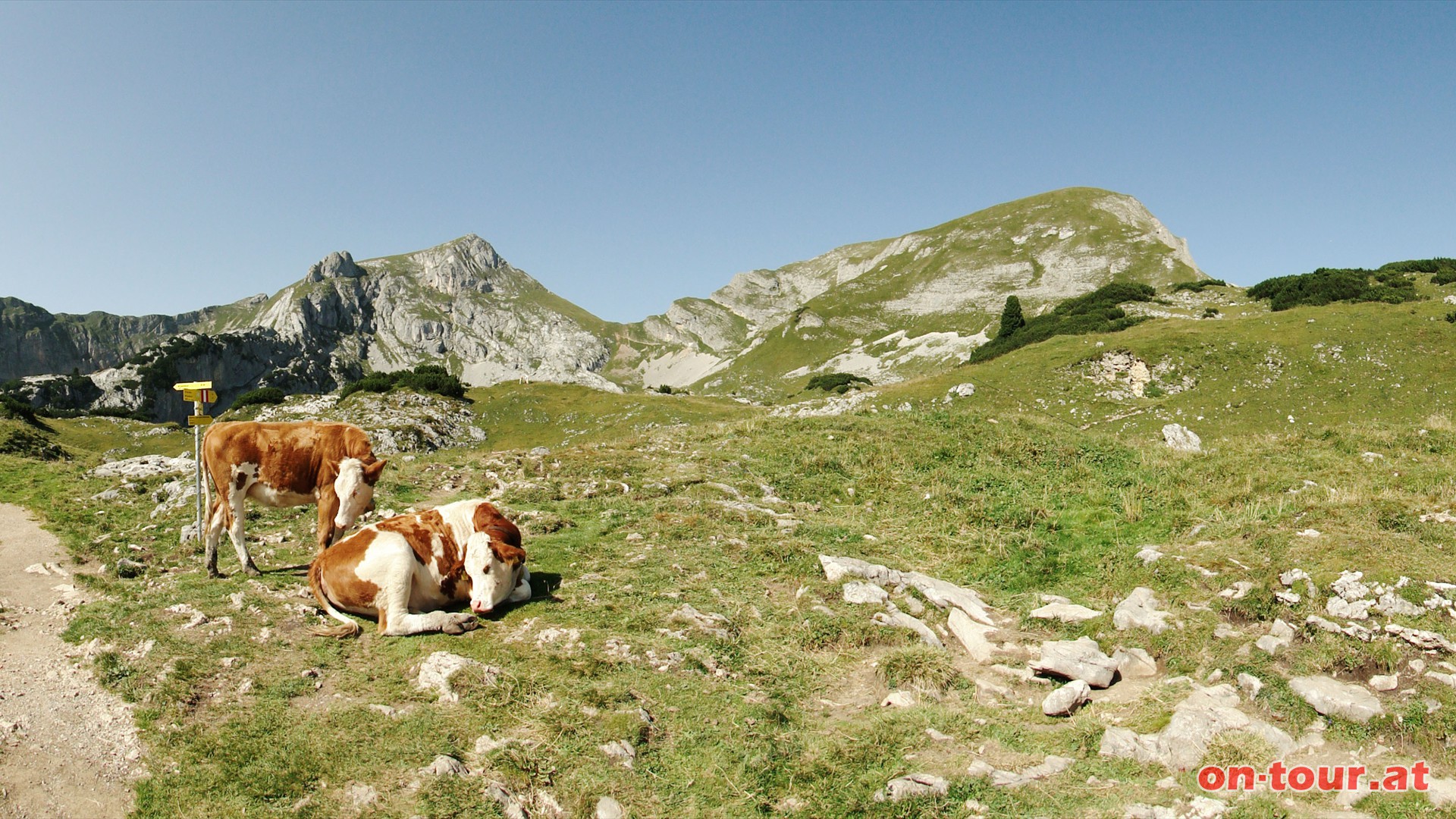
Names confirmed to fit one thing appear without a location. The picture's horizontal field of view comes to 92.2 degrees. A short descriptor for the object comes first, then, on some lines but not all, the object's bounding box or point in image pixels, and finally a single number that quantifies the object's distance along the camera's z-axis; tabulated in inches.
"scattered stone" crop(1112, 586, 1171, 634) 330.0
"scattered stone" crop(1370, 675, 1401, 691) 259.4
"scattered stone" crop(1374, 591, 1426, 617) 297.2
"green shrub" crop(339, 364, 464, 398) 2215.8
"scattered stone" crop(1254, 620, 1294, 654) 295.6
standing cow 387.2
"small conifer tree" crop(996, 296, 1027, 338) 2391.2
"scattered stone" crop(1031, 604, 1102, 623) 357.4
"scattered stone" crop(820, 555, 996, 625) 379.2
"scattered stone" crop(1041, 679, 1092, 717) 271.5
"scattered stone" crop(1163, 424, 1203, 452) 901.0
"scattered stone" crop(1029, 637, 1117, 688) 290.5
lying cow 326.0
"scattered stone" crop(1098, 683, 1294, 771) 232.4
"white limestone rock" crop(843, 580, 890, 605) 376.8
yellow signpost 429.1
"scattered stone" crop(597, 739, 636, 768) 238.4
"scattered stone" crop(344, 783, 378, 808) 215.3
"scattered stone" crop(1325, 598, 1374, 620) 304.8
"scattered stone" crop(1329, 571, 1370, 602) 314.2
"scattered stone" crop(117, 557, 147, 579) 409.7
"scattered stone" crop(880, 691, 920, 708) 279.4
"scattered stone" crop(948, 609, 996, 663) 329.1
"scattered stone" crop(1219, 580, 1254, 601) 343.3
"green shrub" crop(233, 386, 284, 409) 2363.4
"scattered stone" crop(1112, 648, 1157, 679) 300.2
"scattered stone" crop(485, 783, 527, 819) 213.8
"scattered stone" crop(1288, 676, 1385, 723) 242.7
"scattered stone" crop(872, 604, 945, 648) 346.0
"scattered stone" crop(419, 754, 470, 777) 226.5
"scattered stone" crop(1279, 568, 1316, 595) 339.7
